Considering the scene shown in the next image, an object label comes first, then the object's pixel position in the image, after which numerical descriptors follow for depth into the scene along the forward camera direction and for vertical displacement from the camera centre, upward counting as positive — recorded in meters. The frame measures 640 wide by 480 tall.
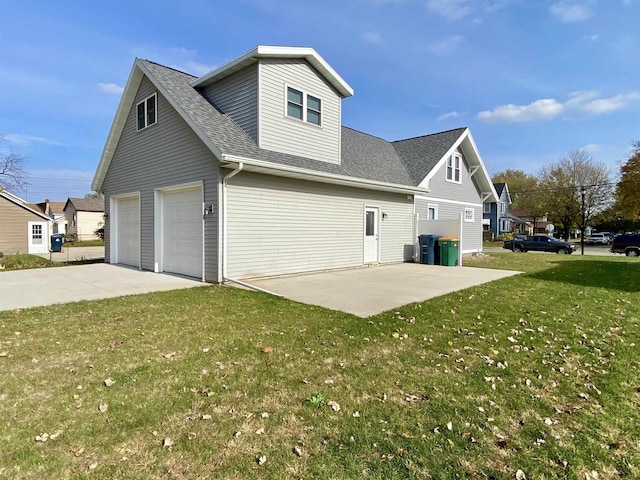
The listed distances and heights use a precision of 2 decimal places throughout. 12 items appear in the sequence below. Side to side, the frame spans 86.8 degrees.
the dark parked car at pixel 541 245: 25.38 -1.02
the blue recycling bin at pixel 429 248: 14.58 -0.75
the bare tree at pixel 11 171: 27.99 +4.87
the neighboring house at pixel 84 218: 44.53 +1.47
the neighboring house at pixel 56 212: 49.67 +2.99
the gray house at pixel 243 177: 9.13 +1.65
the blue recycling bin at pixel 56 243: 25.03 -1.08
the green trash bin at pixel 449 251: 14.13 -0.84
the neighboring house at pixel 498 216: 45.07 +2.18
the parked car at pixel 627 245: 24.01 -0.91
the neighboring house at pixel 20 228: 22.83 +0.03
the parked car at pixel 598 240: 43.35 -1.04
